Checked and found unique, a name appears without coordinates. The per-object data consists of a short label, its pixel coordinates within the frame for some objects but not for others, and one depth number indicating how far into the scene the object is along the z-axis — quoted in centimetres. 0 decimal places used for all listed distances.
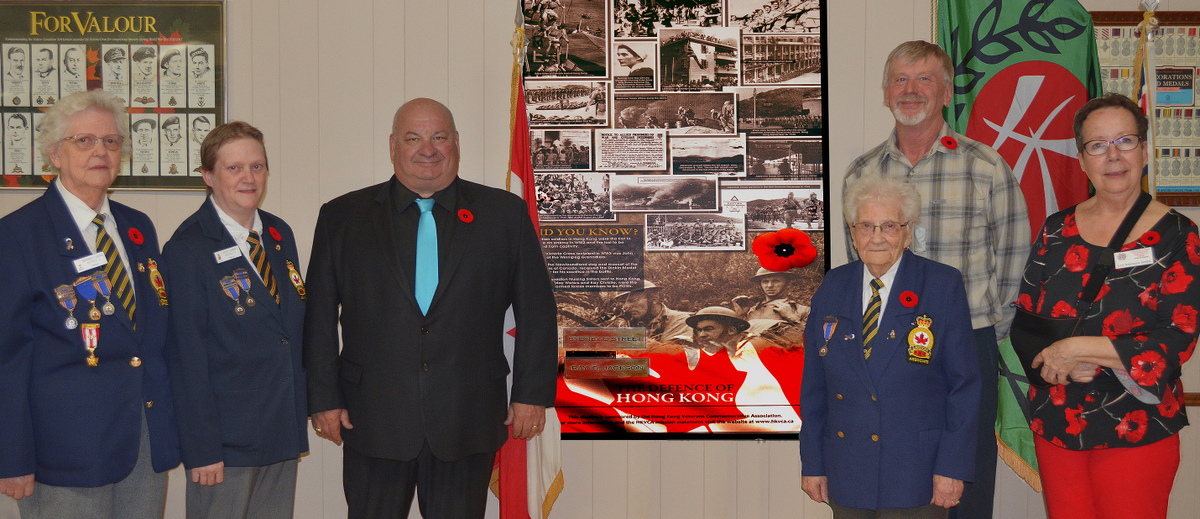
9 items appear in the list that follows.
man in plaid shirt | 260
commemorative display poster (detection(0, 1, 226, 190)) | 343
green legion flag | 330
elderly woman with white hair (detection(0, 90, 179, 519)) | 204
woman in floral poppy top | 221
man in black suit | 244
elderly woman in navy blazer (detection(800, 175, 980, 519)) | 206
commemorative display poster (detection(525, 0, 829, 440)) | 343
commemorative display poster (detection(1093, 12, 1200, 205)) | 342
